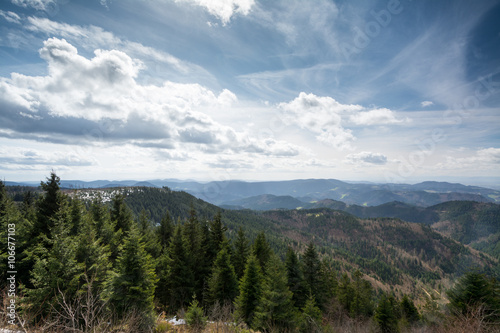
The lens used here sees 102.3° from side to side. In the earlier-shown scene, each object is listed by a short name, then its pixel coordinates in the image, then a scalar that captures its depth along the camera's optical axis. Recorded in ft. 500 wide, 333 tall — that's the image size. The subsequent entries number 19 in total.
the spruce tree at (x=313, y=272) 95.71
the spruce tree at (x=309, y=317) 61.57
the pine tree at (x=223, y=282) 74.69
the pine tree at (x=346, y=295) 131.85
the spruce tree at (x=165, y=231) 125.90
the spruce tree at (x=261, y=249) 99.50
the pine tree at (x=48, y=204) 61.98
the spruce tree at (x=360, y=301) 129.08
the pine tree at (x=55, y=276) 38.04
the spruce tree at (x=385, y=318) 109.95
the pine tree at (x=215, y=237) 92.89
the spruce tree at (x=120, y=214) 95.86
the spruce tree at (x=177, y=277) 78.89
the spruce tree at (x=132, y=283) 45.68
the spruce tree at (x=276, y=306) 57.38
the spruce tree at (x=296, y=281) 86.93
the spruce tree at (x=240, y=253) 95.04
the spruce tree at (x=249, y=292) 68.44
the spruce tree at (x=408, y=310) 140.77
